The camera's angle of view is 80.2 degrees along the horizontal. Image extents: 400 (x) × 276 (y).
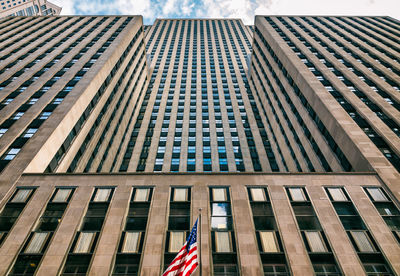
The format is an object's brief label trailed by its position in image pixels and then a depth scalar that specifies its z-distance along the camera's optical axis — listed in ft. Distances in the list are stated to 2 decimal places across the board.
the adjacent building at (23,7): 329.27
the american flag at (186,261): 40.17
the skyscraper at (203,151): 55.77
